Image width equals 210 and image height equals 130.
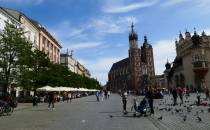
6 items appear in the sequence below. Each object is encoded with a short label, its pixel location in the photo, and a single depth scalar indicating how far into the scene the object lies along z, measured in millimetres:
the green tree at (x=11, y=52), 18894
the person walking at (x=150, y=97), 10596
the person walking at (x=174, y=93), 16503
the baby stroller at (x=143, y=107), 10182
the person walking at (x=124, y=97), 12084
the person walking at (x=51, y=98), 16208
